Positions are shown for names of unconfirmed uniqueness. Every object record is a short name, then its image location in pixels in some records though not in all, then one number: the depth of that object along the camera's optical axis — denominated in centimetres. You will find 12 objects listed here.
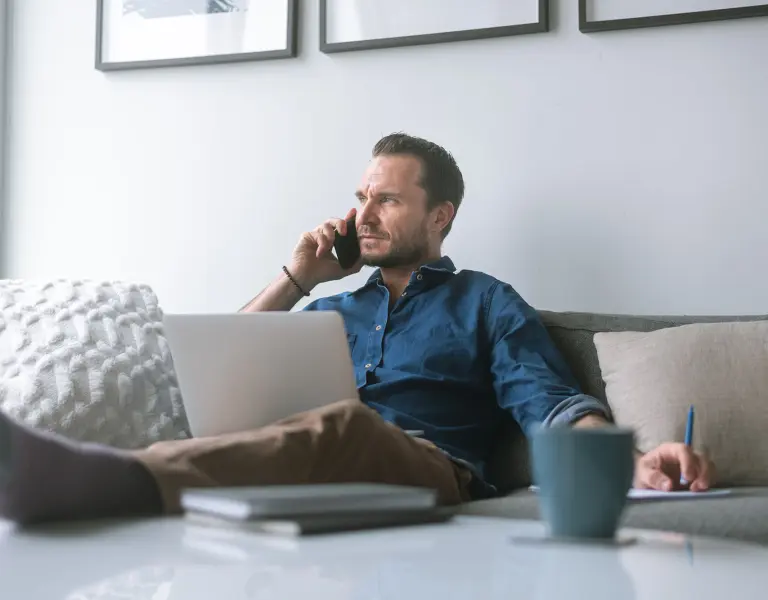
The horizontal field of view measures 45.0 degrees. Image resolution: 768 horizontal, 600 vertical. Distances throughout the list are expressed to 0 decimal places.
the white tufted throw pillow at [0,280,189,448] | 168
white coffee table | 65
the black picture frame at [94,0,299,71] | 249
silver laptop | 125
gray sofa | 128
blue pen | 143
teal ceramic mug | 79
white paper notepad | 123
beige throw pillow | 165
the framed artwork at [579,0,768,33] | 214
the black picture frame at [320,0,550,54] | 227
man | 89
